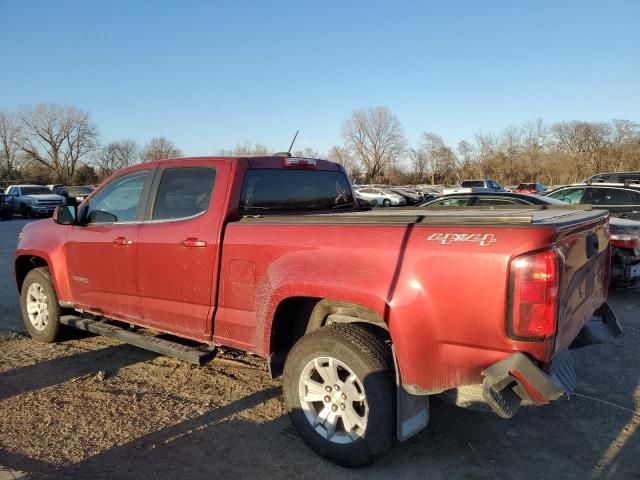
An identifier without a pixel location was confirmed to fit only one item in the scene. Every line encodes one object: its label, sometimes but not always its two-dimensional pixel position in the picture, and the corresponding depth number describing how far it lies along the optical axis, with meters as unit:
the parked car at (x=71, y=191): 33.66
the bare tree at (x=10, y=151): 79.19
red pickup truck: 2.54
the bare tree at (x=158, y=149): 84.97
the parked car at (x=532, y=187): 35.22
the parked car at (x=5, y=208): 25.84
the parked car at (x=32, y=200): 26.69
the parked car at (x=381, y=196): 41.97
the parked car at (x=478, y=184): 39.12
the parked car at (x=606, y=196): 10.22
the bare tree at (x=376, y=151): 98.94
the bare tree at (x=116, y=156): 88.69
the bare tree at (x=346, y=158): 95.79
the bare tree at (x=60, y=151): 81.69
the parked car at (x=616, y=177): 16.24
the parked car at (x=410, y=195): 44.81
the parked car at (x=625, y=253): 7.04
